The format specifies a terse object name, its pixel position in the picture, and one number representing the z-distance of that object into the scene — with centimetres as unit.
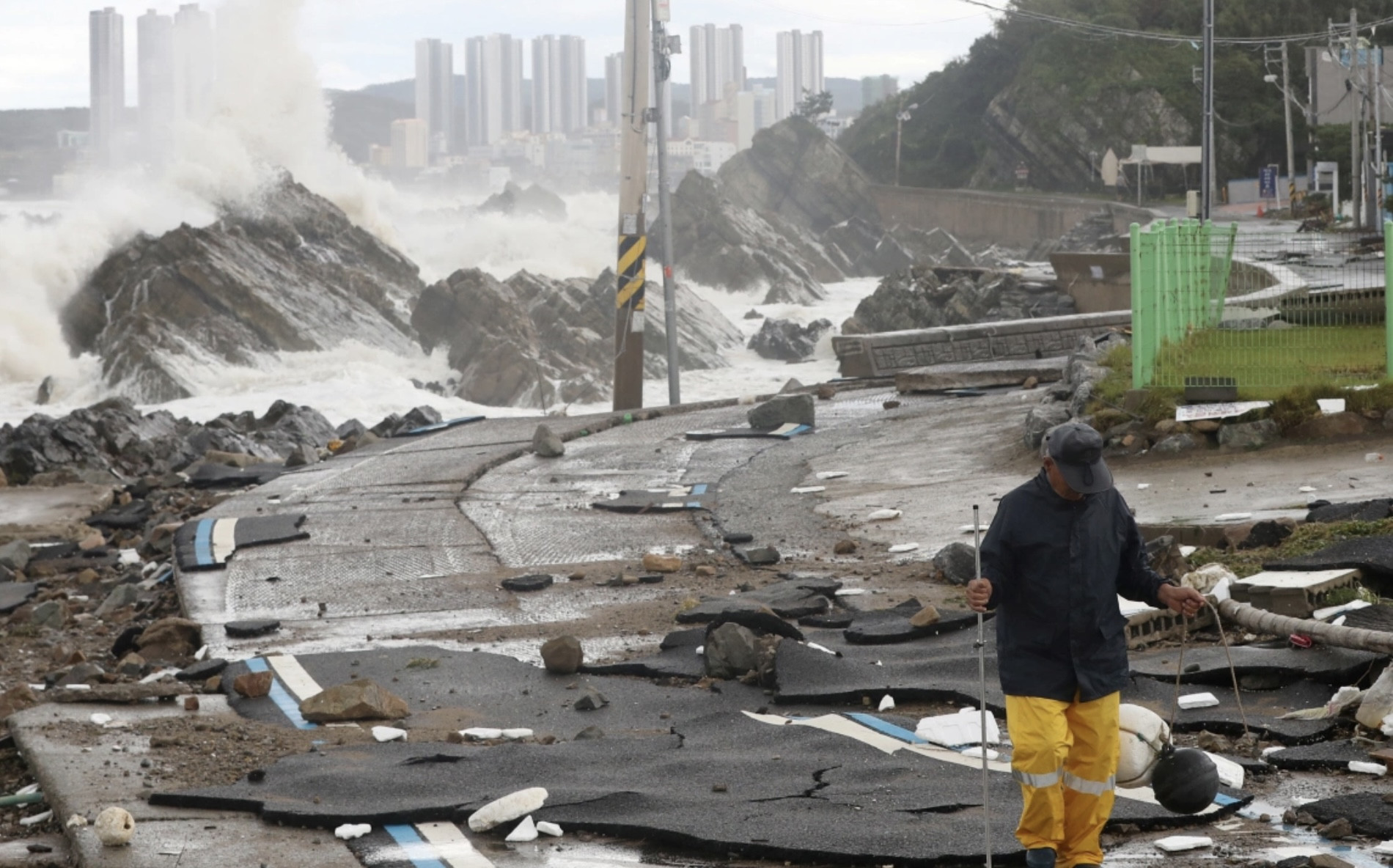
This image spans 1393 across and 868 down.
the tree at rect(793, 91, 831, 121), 13038
